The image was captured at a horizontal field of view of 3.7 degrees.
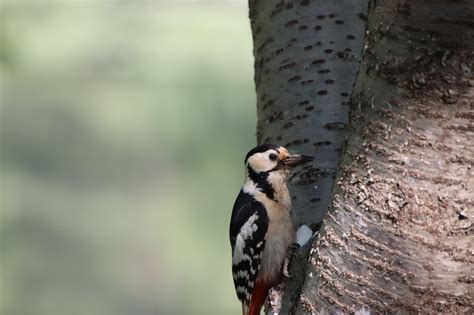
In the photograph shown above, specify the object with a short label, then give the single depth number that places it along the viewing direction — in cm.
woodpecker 716
